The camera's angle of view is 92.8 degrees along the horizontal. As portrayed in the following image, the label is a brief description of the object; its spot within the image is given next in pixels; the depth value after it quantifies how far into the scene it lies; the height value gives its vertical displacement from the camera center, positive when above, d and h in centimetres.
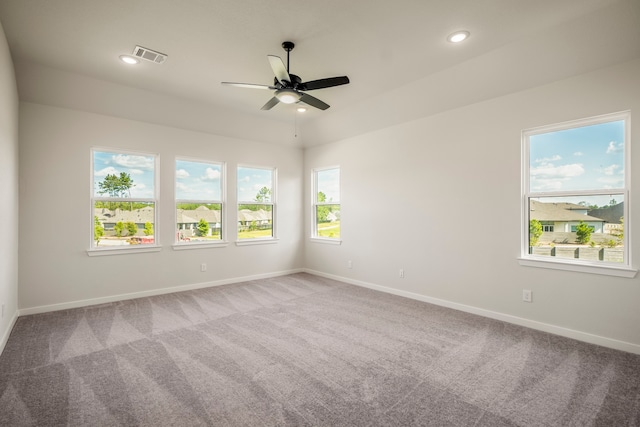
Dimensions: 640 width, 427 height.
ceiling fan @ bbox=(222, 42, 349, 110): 295 +130
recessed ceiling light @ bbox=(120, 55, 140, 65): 331 +169
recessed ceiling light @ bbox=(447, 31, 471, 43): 288 +172
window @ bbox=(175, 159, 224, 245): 511 +20
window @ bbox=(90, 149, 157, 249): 438 +19
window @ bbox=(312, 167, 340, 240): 602 +22
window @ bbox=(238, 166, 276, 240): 584 +22
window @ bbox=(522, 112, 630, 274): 303 +25
